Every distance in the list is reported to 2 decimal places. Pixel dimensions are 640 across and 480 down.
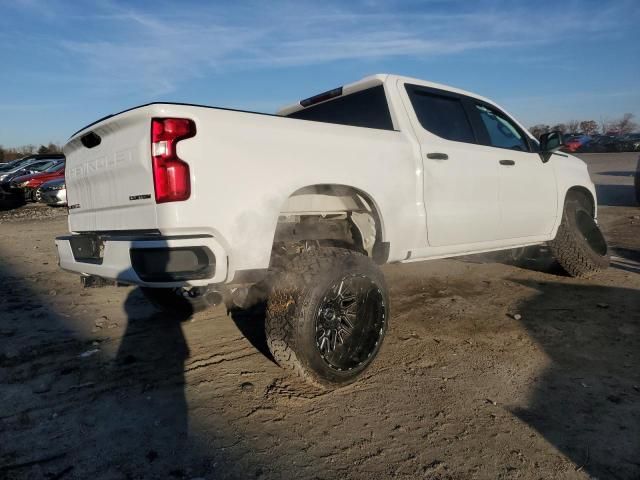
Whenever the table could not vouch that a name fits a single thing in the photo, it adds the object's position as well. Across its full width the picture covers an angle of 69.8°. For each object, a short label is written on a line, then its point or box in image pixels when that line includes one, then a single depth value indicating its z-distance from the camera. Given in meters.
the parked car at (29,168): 18.08
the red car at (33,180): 16.88
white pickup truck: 2.31
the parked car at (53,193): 14.51
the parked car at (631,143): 31.08
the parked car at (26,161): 19.86
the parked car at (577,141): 33.09
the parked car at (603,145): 32.41
